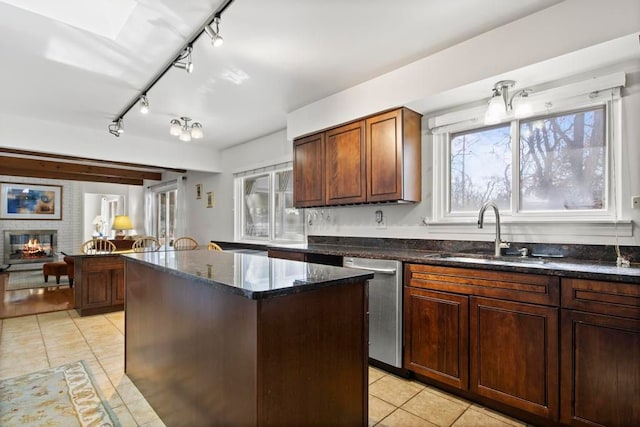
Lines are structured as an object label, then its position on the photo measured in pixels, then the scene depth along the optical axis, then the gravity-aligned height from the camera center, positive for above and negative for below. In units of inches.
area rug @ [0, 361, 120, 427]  76.0 -46.0
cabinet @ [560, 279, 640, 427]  61.7 -26.5
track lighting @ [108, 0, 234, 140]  78.4 +45.3
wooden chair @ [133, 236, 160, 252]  236.1 -23.2
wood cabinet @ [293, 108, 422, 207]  111.0 +19.3
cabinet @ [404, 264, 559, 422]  71.1 -27.9
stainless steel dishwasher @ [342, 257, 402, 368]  96.1 -28.0
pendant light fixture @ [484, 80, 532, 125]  90.2 +30.3
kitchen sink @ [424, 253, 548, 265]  82.4 -11.6
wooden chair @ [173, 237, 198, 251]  213.2 -19.5
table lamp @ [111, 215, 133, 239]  322.7 -8.6
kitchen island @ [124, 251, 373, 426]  48.4 -21.2
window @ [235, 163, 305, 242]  179.3 +4.5
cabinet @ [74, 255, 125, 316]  160.7 -33.5
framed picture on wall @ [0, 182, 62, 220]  311.7 +13.5
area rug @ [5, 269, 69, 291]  235.6 -50.2
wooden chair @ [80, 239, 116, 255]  171.3 -18.3
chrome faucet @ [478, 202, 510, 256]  92.7 -3.2
